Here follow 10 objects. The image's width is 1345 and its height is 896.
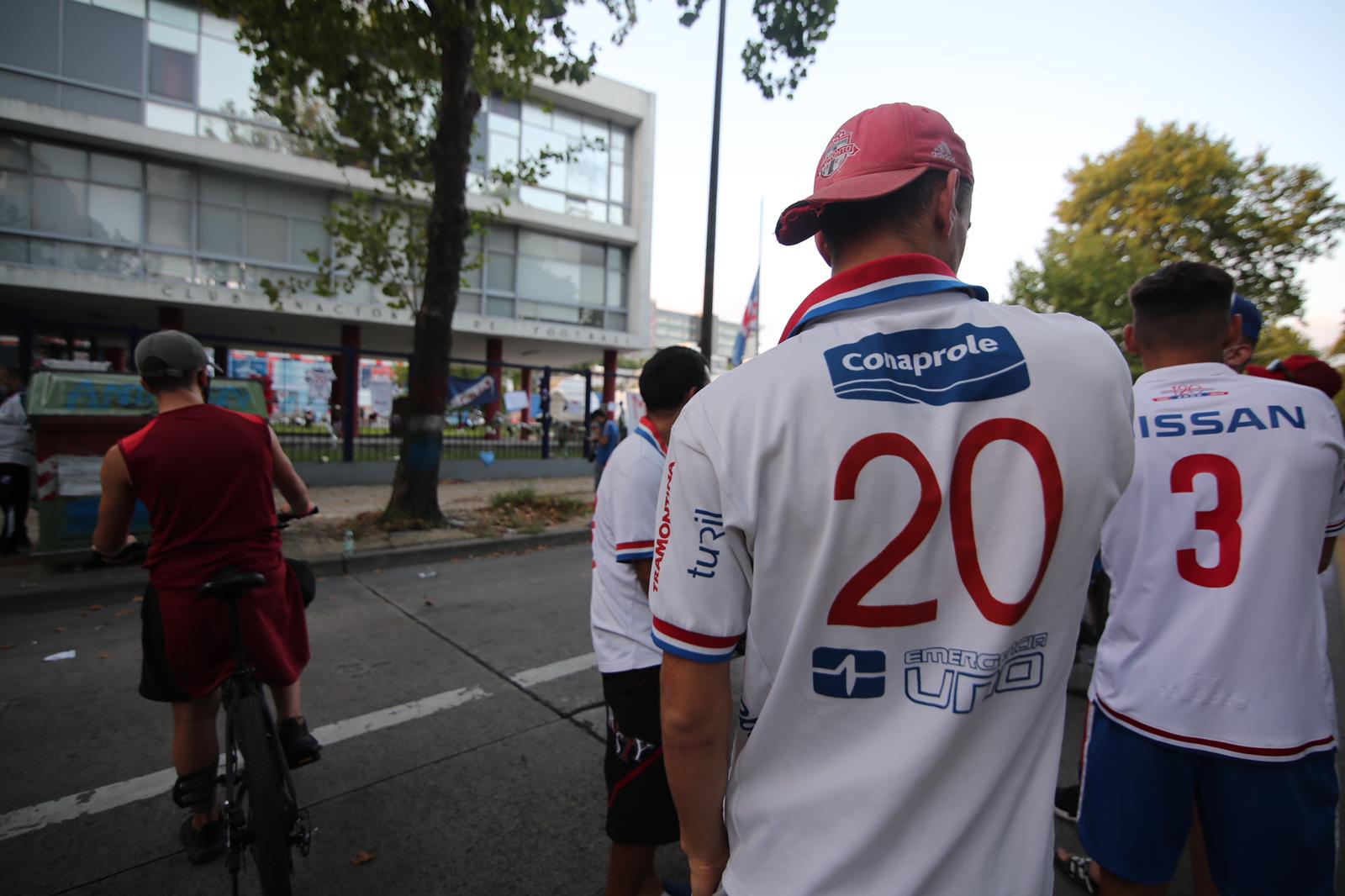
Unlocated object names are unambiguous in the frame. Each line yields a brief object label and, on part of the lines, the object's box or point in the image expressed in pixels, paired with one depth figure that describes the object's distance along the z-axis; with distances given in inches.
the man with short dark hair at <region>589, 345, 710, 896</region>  82.9
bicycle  85.3
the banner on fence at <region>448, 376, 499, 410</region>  546.0
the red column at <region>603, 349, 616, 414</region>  658.8
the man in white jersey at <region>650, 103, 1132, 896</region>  40.0
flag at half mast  577.6
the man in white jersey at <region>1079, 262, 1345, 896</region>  66.9
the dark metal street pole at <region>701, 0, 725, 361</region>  485.1
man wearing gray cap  96.9
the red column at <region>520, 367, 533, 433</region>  603.8
